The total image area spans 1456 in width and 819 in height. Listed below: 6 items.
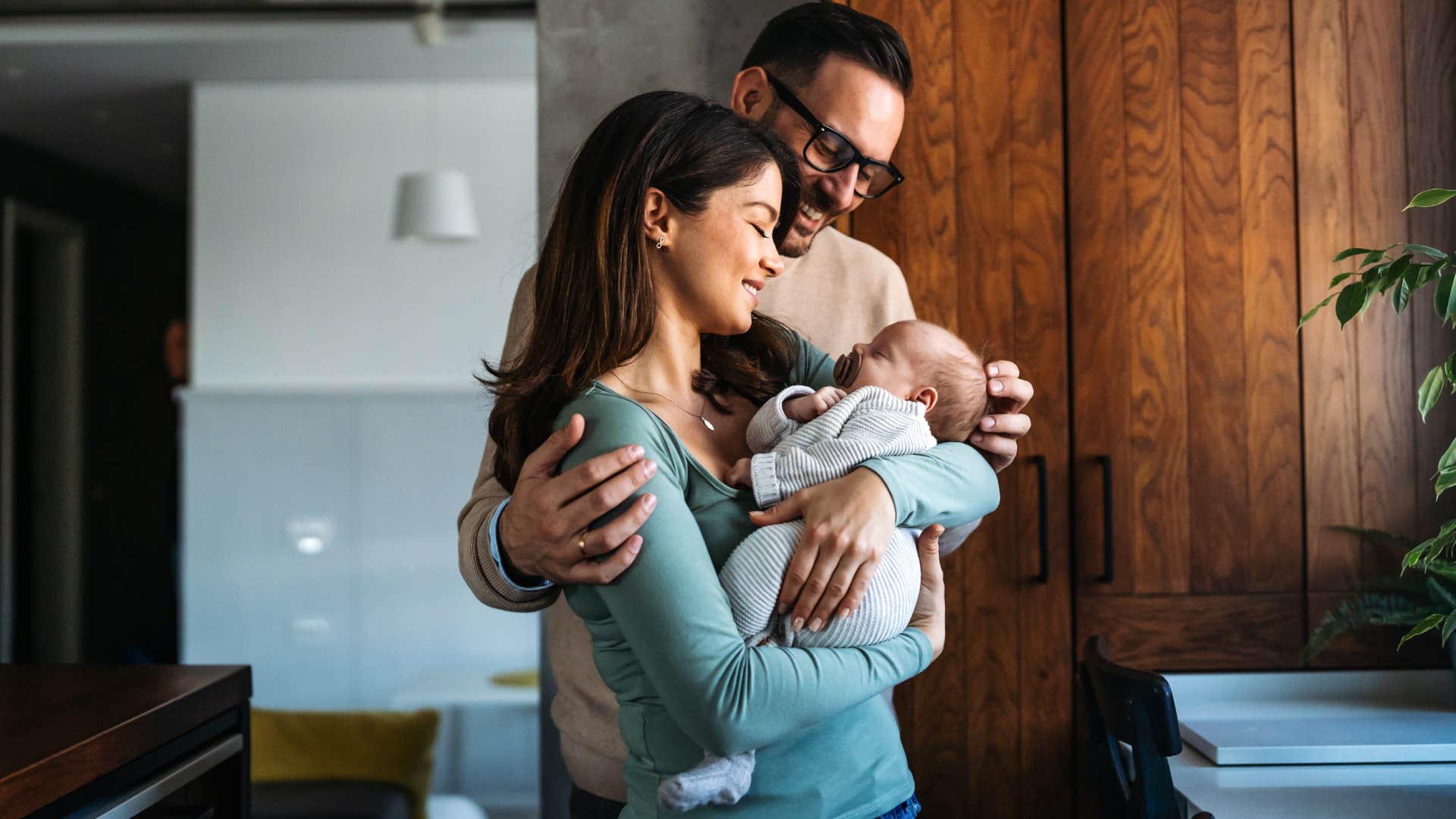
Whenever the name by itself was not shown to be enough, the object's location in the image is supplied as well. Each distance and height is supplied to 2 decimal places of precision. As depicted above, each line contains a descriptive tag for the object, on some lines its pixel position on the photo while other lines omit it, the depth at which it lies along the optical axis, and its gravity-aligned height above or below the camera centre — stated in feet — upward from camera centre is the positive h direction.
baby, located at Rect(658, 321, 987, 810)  3.40 -0.11
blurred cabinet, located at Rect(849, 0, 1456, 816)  6.61 +0.59
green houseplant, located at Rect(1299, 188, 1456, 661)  4.55 -0.66
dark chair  4.93 -1.51
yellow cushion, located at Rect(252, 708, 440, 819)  11.46 -3.63
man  3.37 -0.09
